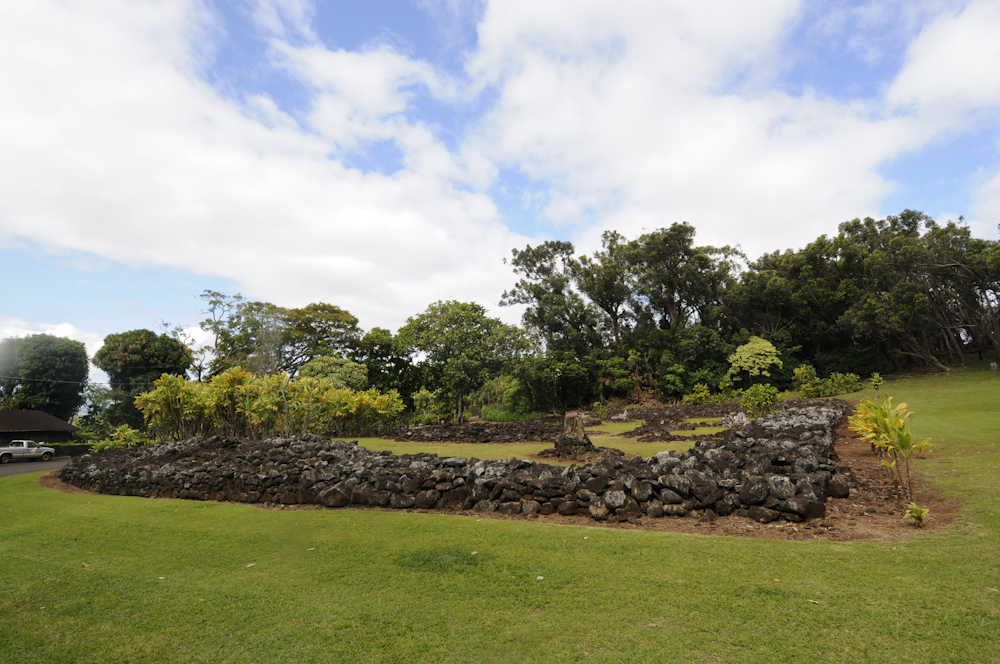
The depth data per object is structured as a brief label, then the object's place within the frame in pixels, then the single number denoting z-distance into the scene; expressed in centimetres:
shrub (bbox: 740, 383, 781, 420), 1694
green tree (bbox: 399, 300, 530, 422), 2803
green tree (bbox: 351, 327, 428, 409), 3450
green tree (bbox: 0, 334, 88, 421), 3434
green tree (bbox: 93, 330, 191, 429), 3444
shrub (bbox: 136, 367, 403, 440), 1505
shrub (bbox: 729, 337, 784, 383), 2878
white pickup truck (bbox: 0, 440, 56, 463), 2151
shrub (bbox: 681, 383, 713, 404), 2661
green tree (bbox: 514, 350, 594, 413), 2955
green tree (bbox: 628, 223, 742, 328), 3344
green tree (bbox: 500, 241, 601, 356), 3425
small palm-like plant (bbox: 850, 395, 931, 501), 591
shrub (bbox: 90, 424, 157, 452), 1655
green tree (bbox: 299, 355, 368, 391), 2822
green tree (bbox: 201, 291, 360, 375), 3309
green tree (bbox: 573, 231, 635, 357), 3506
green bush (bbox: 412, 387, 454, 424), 2852
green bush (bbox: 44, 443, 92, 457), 2502
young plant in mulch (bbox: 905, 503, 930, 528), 501
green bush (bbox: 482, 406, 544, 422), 3141
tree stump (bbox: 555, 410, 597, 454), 1197
